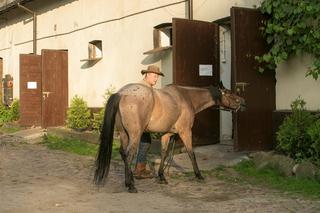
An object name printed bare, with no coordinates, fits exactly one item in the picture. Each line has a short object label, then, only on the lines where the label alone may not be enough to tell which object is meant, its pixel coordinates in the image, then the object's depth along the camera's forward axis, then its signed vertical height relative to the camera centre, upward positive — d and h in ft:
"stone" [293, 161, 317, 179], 27.12 -3.71
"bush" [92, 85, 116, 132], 48.21 -1.83
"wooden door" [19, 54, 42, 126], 57.72 +0.62
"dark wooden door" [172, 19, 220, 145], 35.27 +2.25
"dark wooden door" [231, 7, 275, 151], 31.63 +0.72
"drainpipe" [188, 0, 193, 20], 40.27 +6.29
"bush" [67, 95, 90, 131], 51.21 -1.96
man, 27.94 -2.72
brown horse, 24.90 -0.89
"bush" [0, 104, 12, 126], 66.59 -2.49
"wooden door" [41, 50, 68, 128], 55.47 +0.81
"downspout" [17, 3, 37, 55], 65.32 +7.81
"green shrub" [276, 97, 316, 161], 28.91 -2.14
